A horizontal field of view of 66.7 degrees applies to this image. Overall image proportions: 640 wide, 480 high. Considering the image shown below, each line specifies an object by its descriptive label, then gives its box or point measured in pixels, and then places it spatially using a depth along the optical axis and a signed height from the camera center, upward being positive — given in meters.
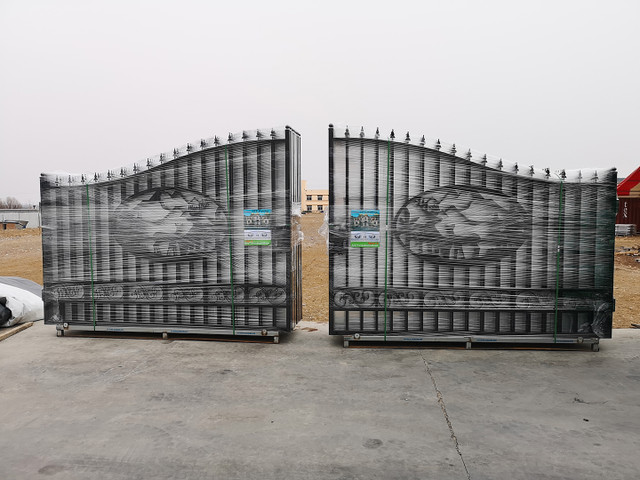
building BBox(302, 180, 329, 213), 97.00 +5.71
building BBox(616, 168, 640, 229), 29.23 +1.65
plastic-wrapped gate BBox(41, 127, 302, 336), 6.23 -0.18
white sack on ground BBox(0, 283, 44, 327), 7.22 -1.17
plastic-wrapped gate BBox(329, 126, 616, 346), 5.93 -0.23
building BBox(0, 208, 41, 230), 46.10 +1.17
